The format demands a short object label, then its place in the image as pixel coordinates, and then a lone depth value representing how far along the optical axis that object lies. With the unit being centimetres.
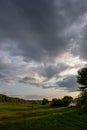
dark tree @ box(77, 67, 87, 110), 2289
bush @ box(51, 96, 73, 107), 2268
